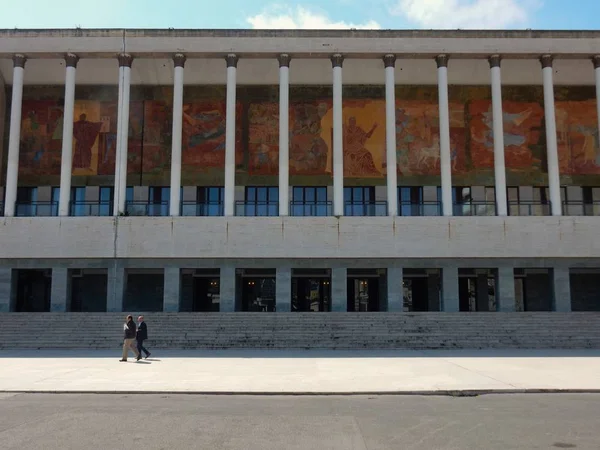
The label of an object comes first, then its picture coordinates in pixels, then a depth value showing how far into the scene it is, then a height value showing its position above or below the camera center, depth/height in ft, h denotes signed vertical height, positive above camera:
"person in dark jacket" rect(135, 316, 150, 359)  61.41 -5.63
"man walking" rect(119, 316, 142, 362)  59.16 -5.72
